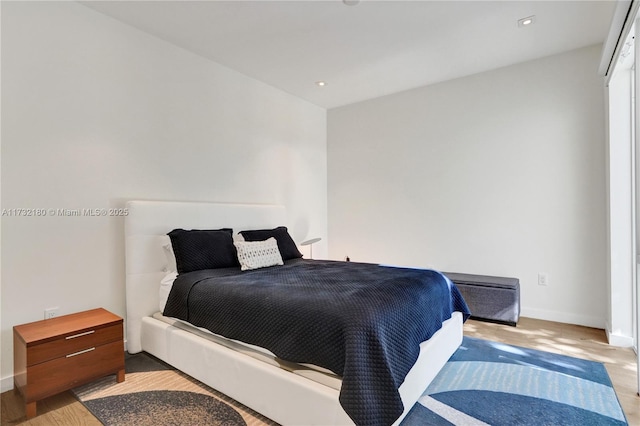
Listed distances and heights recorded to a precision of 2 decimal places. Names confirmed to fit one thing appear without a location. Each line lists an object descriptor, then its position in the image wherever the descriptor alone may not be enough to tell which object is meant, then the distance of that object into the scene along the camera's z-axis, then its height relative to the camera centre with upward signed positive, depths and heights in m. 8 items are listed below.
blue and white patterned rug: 1.90 -1.16
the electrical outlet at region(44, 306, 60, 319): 2.46 -0.70
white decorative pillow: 3.00 -0.37
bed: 1.72 -0.87
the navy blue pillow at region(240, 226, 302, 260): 3.53 -0.26
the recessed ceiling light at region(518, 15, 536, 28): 2.86 +1.63
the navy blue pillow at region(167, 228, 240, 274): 2.82 -0.31
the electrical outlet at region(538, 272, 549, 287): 3.62 -0.73
